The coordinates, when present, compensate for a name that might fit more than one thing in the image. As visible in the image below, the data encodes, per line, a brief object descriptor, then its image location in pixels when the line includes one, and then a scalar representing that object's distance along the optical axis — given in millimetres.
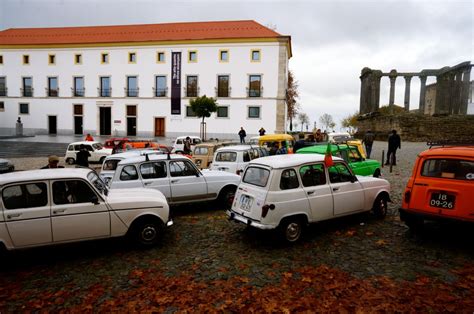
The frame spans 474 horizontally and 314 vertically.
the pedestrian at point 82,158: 11906
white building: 40219
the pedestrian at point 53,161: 7324
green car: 10305
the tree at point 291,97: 58812
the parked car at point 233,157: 11195
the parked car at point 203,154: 13711
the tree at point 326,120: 103125
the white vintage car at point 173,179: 7930
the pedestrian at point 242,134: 28953
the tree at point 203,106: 31938
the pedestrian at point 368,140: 16938
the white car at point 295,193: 5746
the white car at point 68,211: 5031
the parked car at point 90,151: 19578
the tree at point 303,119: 91444
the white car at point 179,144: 21280
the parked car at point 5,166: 14389
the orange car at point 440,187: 5324
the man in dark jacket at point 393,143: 15180
